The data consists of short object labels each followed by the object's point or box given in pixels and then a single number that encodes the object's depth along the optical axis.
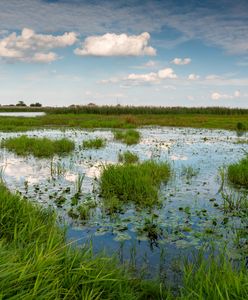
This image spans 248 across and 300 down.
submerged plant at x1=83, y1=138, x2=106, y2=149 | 22.33
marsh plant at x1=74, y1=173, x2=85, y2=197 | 11.33
